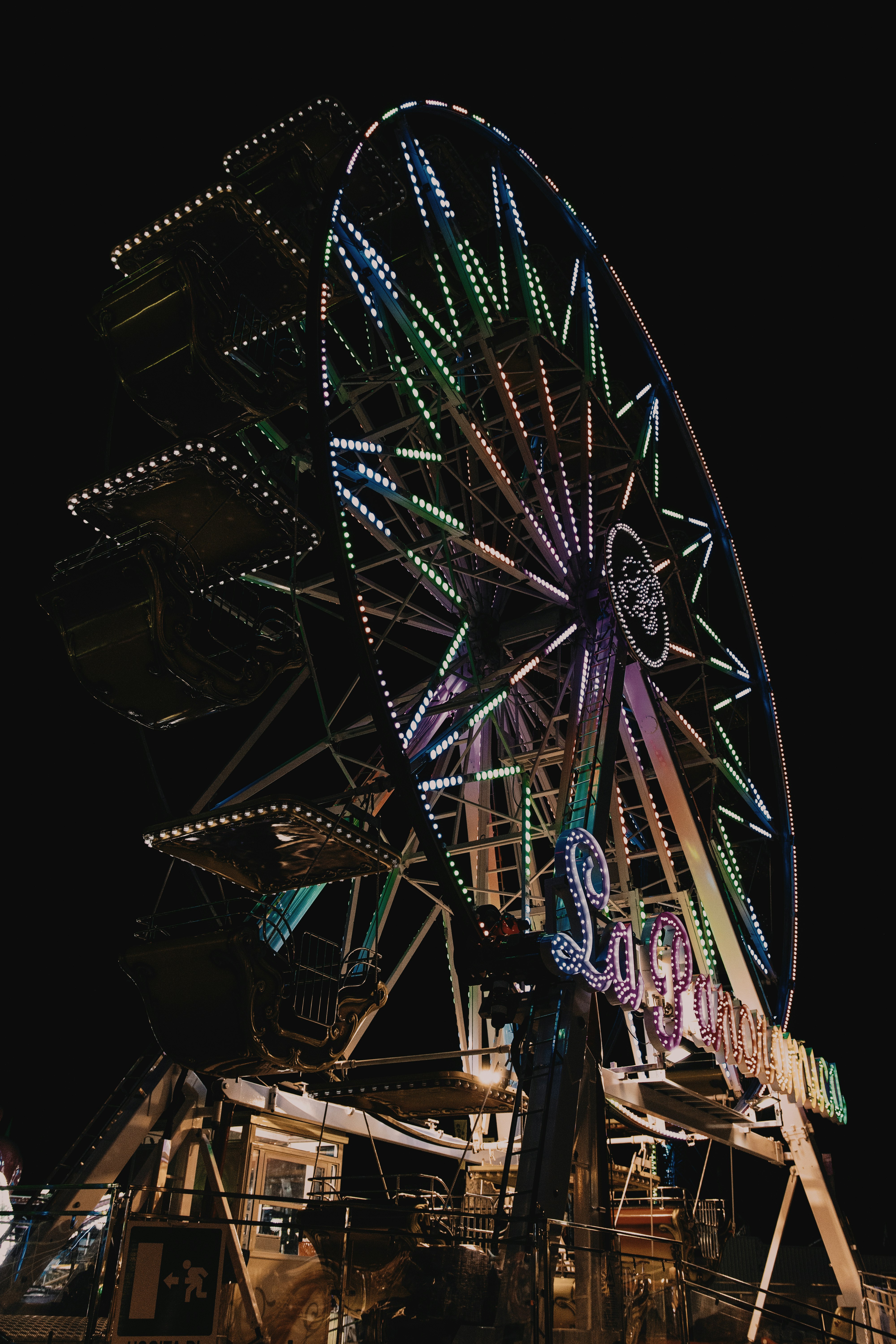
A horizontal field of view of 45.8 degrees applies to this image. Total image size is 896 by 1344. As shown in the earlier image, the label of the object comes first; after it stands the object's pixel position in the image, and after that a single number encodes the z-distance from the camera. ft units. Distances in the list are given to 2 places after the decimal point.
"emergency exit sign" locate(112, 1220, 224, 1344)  21.94
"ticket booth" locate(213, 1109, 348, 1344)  31.71
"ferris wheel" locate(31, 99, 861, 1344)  38.47
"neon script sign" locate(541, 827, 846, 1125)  38.04
